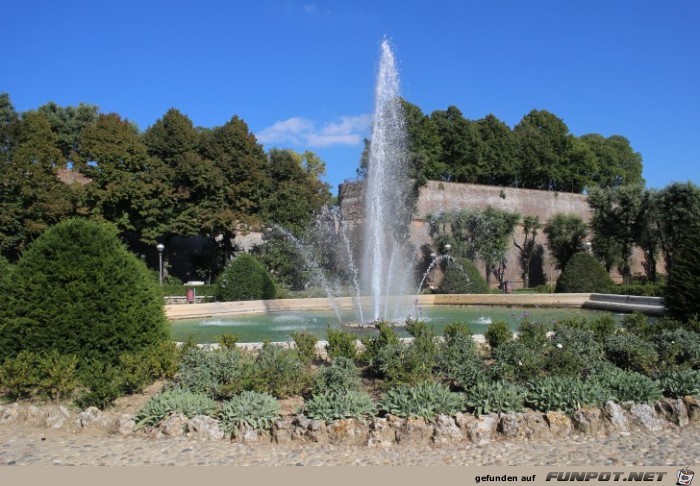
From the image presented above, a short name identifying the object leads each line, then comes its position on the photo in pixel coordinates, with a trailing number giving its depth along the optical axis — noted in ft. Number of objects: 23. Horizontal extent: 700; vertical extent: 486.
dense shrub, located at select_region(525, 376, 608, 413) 16.35
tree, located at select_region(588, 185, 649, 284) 89.61
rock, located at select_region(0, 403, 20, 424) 16.83
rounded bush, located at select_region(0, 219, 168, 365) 19.31
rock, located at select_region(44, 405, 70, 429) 16.26
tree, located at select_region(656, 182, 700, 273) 80.07
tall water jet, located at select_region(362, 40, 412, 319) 54.54
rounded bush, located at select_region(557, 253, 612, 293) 69.92
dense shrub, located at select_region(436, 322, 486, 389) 18.72
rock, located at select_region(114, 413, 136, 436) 15.62
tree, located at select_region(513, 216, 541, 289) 113.70
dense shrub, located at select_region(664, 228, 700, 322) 28.68
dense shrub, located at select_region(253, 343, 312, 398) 18.17
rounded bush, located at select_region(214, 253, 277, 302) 62.39
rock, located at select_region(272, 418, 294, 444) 15.05
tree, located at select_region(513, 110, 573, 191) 144.87
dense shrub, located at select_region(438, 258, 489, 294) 75.82
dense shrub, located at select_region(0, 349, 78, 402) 17.81
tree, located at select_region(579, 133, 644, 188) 166.61
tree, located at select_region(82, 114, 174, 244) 88.07
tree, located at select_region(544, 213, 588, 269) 104.88
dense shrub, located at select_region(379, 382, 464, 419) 15.71
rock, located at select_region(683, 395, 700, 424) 16.63
